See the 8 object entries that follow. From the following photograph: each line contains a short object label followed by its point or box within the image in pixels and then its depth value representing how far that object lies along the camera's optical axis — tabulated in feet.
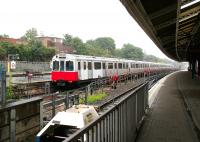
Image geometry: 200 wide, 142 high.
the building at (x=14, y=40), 171.03
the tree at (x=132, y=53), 322.48
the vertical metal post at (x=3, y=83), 13.25
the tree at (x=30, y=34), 214.72
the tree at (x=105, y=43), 343.05
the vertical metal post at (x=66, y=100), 24.04
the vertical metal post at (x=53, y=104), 21.17
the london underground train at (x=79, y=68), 46.36
